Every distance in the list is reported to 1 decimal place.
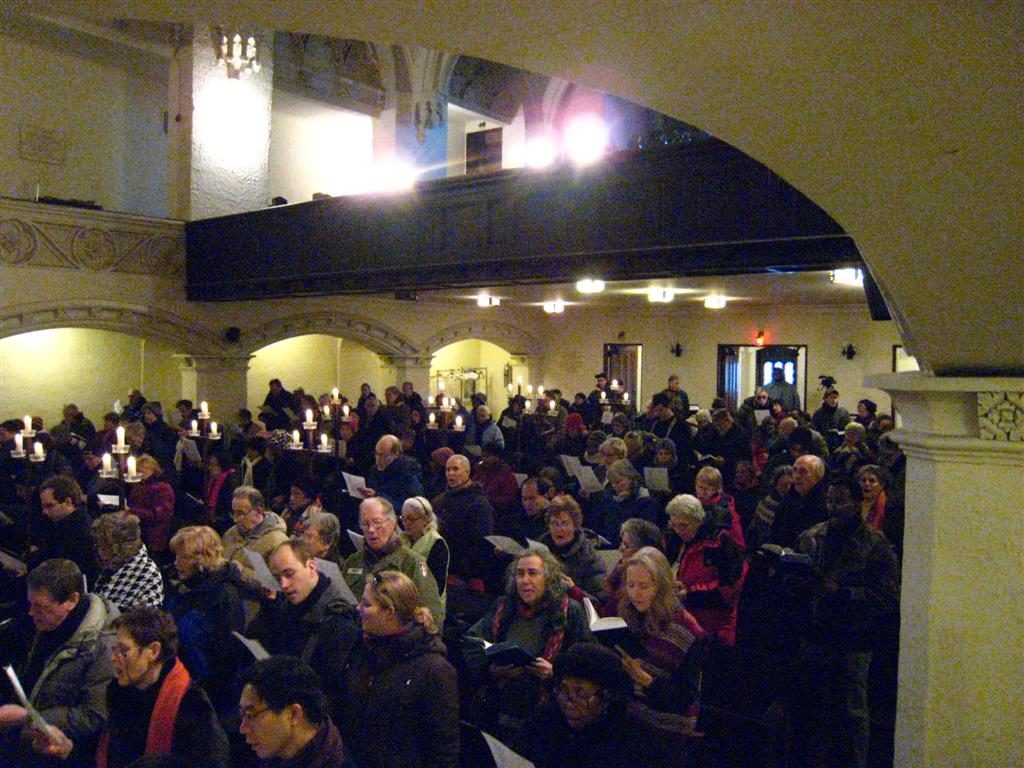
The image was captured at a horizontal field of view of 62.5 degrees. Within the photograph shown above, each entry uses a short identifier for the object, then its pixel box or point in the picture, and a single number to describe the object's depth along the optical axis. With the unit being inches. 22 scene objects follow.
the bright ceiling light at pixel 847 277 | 349.4
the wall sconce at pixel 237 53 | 500.1
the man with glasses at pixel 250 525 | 196.5
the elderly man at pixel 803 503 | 222.5
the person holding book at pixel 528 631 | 134.4
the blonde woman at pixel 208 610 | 145.6
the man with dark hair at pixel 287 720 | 102.0
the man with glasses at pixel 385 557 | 168.1
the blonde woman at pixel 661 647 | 128.0
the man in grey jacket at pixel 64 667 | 121.7
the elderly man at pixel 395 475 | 265.9
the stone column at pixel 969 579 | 110.0
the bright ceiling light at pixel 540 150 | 685.9
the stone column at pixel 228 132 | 527.5
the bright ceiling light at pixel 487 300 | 594.3
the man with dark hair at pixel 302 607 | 140.5
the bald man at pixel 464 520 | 229.1
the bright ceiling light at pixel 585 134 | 555.5
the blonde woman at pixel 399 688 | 116.0
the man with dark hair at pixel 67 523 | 203.9
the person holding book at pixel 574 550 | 181.9
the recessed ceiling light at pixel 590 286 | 407.2
